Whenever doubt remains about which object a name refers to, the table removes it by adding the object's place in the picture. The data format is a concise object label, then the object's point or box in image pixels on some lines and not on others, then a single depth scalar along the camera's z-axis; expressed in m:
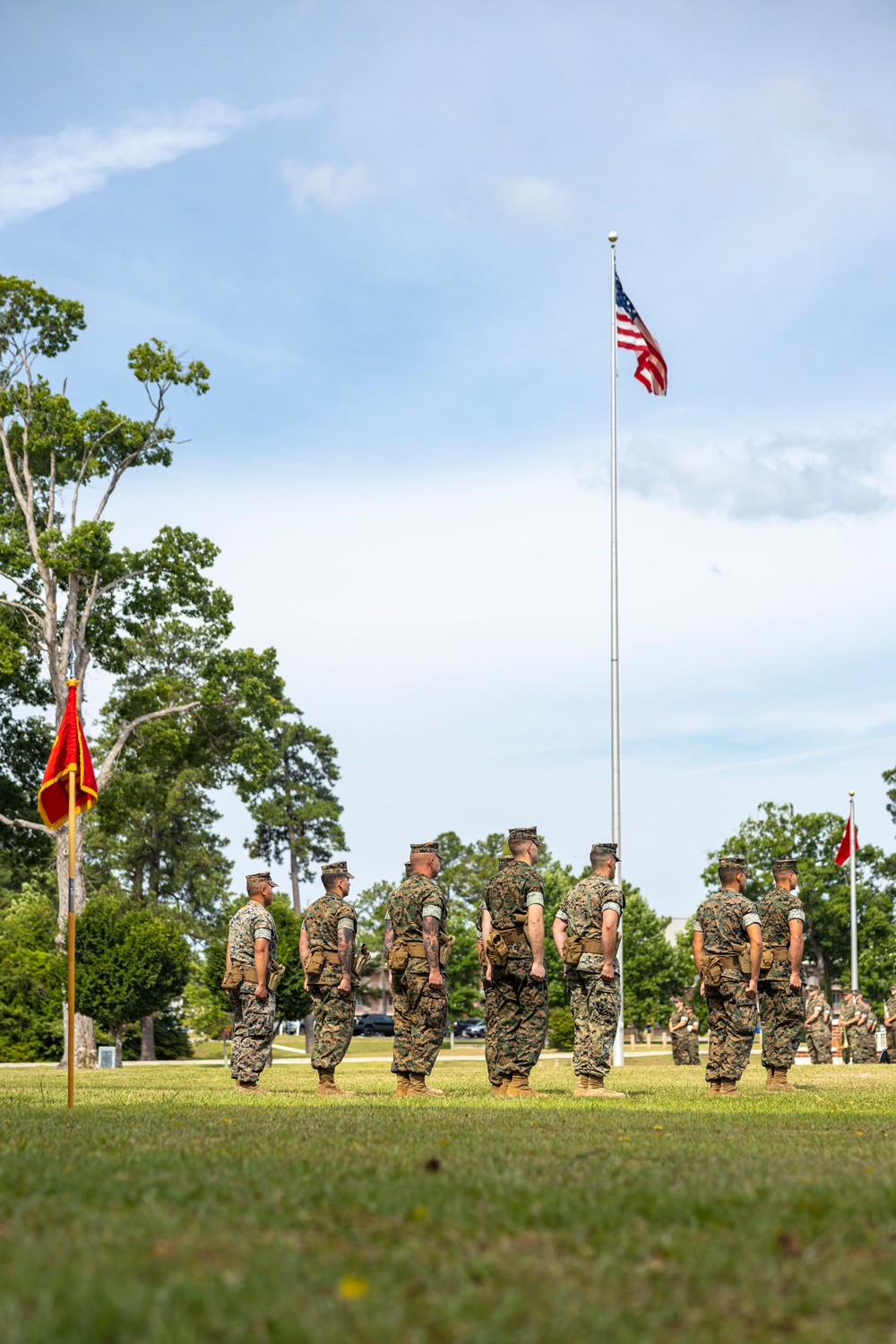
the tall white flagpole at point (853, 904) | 41.41
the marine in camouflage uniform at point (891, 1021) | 28.62
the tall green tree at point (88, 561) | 36.16
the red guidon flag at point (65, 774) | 13.29
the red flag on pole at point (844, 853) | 41.59
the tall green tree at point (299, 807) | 72.38
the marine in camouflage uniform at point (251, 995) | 14.61
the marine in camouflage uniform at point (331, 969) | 14.63
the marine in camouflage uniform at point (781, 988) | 15.78
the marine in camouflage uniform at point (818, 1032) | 26.84
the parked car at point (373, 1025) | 76.59
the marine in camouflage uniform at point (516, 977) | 13.57
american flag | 28.55
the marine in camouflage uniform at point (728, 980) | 14.07
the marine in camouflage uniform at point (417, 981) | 13.53
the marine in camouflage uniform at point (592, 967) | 13.32
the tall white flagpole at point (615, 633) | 26.69
